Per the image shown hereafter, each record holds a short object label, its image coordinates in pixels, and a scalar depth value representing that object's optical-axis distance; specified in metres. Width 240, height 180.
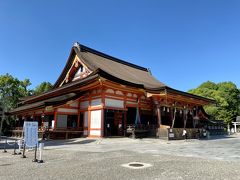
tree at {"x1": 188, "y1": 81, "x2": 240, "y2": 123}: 40.23
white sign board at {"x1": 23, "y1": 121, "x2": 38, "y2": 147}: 7.73
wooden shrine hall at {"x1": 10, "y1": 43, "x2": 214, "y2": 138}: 15.26
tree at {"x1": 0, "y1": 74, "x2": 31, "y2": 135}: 27.04
